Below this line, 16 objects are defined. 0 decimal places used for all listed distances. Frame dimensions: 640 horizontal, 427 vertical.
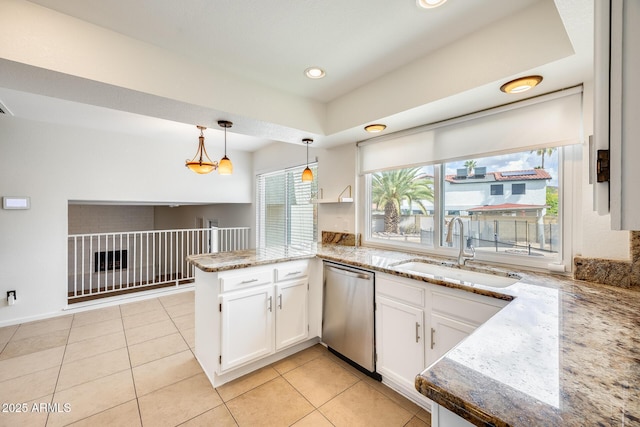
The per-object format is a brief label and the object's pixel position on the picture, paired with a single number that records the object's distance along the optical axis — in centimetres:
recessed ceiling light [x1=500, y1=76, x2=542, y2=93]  163
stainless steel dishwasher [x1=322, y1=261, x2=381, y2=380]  216
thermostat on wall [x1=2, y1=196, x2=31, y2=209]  307
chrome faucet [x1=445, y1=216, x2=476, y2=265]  214
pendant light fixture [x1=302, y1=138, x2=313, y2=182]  288
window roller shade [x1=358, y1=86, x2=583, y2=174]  175
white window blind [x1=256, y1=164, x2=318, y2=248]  396
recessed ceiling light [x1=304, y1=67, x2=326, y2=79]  215
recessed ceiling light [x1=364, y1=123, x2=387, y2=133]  251
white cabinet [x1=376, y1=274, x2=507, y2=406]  160
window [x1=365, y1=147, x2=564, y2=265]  192
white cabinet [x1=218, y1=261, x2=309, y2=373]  207
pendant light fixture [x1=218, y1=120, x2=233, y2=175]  269
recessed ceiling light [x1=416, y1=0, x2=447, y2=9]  143
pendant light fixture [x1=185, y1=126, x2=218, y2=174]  278
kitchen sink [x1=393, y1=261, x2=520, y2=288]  185
